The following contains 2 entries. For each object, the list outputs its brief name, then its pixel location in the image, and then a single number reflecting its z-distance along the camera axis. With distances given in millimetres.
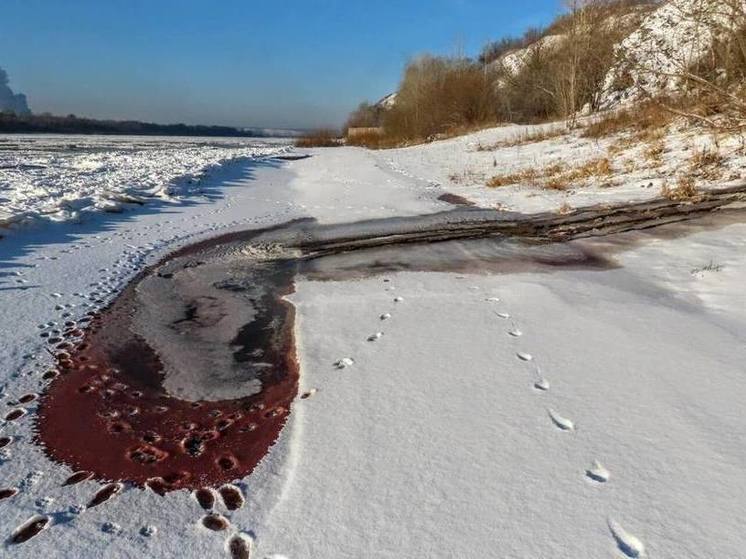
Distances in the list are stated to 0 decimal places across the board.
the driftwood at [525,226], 5523
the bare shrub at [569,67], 16867
